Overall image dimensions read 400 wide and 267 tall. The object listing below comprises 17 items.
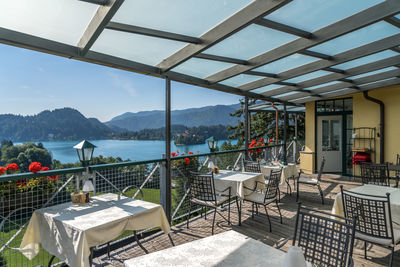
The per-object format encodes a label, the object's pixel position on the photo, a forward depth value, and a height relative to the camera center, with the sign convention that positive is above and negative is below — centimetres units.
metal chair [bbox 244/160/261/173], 515 -74
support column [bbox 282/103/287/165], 785 -30
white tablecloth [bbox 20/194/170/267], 190 -82
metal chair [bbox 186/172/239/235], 365 -93
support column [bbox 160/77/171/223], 391 -53
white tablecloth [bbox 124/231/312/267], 139 -77
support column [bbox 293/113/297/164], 945 -59
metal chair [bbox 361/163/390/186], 437 -76
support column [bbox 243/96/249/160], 623 +8
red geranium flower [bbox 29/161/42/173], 253 -36
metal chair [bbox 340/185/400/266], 239 -93
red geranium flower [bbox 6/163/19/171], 251 -36
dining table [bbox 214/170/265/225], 391 -84
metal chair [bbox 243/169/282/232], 376 -102
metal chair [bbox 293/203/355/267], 159 -75
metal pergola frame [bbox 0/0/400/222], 239 +121
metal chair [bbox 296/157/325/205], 515 -105
